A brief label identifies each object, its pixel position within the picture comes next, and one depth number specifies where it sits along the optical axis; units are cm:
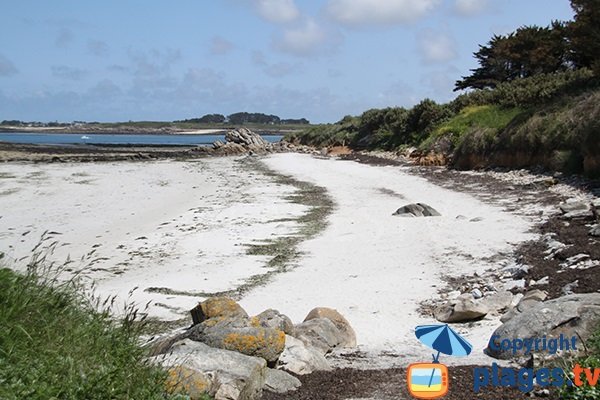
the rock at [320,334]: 631
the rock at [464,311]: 734
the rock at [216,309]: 674
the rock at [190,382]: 396
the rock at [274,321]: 607
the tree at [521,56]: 3406
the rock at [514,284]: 846
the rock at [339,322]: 675
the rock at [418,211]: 1484
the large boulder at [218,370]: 431
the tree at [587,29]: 2138
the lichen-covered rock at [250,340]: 538
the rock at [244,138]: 5627
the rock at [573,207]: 1204
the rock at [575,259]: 867
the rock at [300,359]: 552
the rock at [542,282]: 819
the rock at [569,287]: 745
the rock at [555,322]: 519
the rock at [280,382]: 493
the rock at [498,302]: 757
